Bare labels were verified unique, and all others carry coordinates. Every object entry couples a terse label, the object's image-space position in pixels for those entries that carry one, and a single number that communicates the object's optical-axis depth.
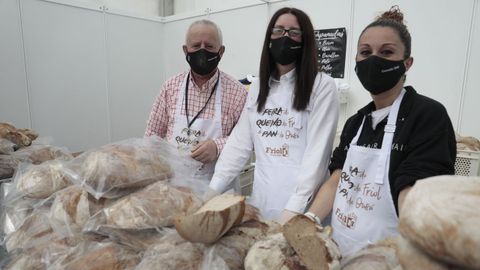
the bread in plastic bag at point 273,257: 0.49
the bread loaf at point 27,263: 0.78
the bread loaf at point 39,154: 1.49
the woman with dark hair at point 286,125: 1.20
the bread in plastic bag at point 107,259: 0.65
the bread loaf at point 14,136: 1.68
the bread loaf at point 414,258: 0.31
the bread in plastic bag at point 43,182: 1.02
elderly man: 1.58
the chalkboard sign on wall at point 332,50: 3.04
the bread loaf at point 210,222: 0.58
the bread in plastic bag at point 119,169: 0.80
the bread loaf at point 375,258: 0.47
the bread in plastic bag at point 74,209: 0.80
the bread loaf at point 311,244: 0.49
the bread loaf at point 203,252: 0.58
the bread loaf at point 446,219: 0.27
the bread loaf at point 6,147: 1.55
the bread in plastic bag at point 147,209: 0.70
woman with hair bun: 0.88
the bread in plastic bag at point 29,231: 0.90
